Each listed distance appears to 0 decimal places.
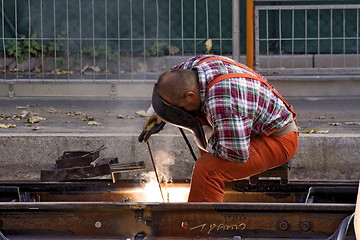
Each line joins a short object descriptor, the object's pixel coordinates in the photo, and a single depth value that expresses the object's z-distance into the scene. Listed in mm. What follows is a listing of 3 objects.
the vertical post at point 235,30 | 17359
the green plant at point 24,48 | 20219
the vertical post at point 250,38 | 17734
